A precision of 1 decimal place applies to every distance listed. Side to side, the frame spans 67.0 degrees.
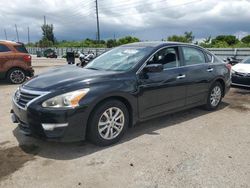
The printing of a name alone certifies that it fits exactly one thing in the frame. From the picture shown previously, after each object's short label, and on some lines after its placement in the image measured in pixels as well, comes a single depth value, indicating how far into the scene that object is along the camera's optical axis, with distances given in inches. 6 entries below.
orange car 266.4
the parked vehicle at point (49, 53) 1094.6
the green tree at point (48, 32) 2092.6
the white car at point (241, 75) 220.6
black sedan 101.0
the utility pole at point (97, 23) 1198.8
